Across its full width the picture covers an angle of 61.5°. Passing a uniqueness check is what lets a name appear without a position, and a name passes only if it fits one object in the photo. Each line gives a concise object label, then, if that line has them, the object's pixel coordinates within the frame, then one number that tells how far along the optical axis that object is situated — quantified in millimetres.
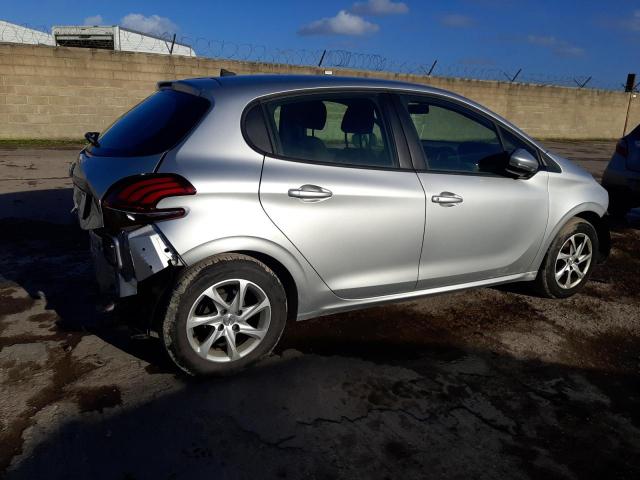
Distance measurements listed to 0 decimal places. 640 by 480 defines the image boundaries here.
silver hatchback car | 2805
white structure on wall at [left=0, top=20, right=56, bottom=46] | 12921
